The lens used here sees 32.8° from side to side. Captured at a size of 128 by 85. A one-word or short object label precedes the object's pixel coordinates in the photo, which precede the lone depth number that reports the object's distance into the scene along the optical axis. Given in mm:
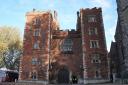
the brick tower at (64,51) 40141
